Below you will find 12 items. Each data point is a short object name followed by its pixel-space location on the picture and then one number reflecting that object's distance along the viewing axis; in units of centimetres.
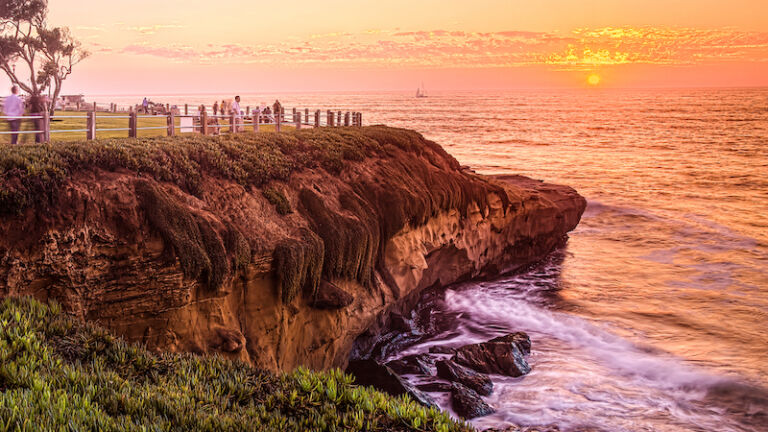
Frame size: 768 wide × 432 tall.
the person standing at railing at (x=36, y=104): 2119
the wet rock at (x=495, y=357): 1512
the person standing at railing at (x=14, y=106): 1856
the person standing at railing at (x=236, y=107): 3062
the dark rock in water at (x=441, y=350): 1641
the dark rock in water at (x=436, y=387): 1412
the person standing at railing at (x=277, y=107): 3251
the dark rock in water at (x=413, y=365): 1501
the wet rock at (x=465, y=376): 1404
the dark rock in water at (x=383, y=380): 1296
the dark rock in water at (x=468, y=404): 1303
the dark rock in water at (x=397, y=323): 1741
